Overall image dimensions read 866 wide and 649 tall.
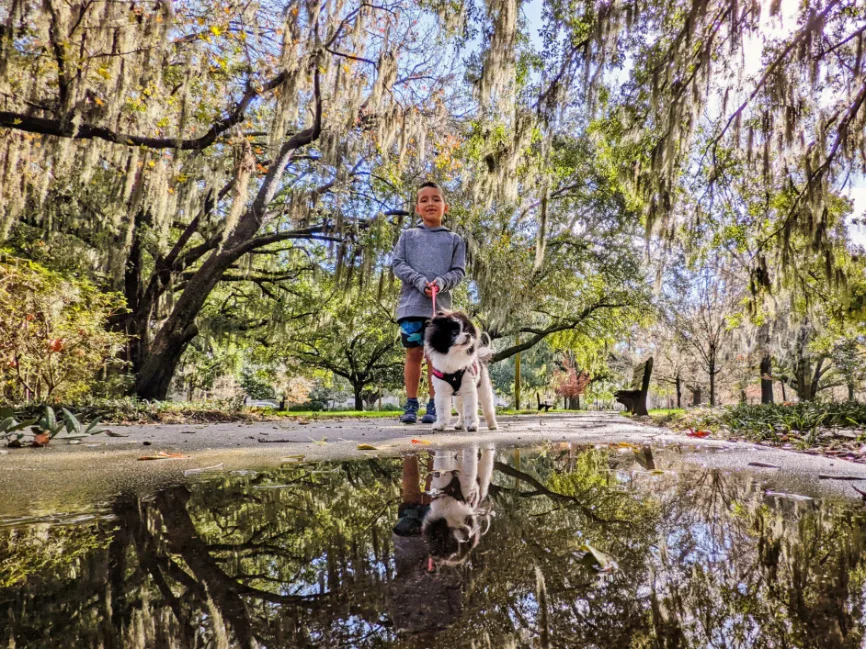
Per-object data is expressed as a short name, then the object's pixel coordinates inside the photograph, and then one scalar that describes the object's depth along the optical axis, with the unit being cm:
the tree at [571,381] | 3198
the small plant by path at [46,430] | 311
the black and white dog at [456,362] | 333
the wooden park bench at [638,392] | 1121
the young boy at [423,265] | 427
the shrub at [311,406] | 3487
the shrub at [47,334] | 449
